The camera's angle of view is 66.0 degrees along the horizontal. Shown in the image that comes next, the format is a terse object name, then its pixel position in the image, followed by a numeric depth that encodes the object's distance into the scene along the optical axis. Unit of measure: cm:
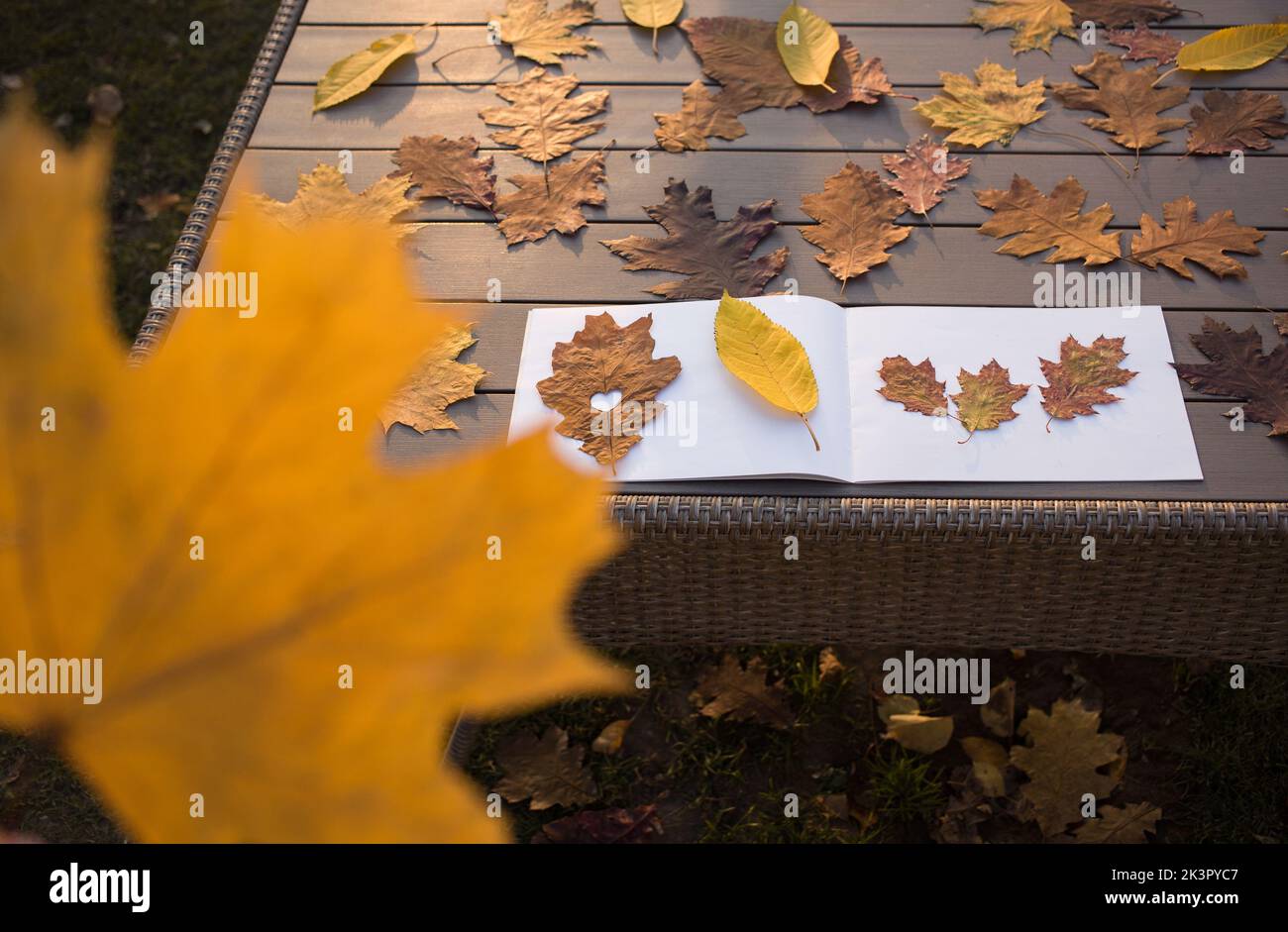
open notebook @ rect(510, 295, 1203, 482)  109
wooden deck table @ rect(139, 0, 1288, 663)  108
